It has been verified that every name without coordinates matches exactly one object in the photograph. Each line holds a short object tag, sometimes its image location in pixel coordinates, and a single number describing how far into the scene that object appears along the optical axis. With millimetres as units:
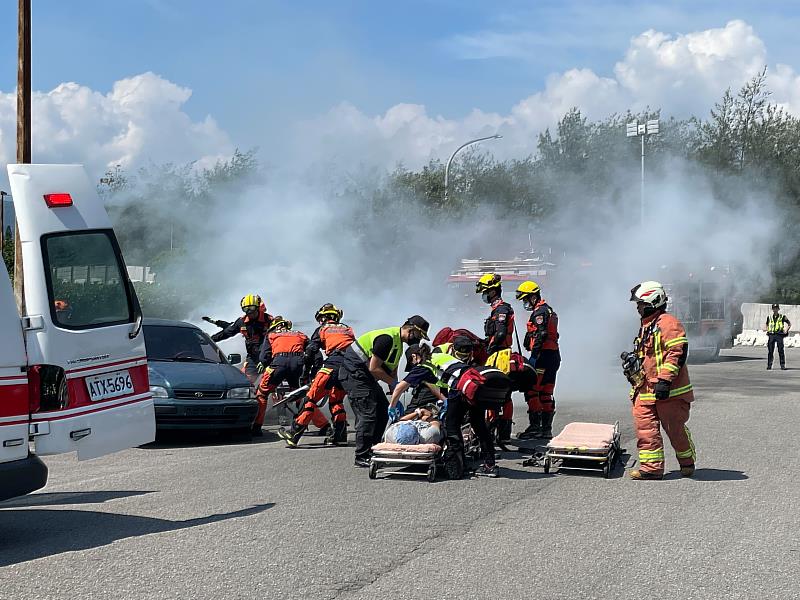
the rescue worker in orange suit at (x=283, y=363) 12406
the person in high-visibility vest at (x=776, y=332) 25031
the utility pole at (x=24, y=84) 15250
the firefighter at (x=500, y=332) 11402
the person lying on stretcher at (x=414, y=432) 9359
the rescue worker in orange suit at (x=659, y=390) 9133
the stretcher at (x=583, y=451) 9250
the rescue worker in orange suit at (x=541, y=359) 12062
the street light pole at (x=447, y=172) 31831
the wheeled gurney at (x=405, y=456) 8930
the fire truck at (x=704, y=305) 26281
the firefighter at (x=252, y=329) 14109
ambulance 6348
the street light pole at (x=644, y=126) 38194
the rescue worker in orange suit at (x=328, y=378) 10768
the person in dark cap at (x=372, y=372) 9781
